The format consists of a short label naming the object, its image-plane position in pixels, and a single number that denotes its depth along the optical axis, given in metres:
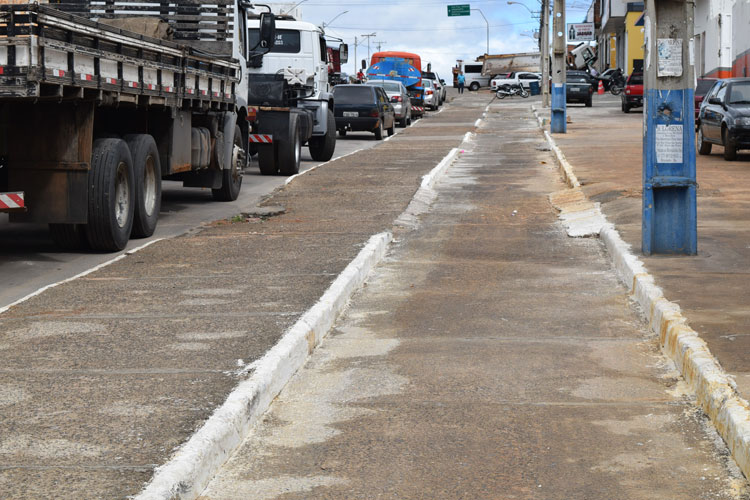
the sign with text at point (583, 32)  108.00
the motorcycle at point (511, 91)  75.31
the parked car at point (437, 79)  66.57
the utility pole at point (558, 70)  32.53
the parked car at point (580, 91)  53.12
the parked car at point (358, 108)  33.19
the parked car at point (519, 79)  77.12
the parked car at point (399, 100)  41.56
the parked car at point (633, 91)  45.67
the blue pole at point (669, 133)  9.76
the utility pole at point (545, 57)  53.47
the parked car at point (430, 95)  56.47
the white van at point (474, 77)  99.62
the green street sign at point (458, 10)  85.44
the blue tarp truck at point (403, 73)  51.56
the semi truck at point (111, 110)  9.13
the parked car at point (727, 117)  20.72
